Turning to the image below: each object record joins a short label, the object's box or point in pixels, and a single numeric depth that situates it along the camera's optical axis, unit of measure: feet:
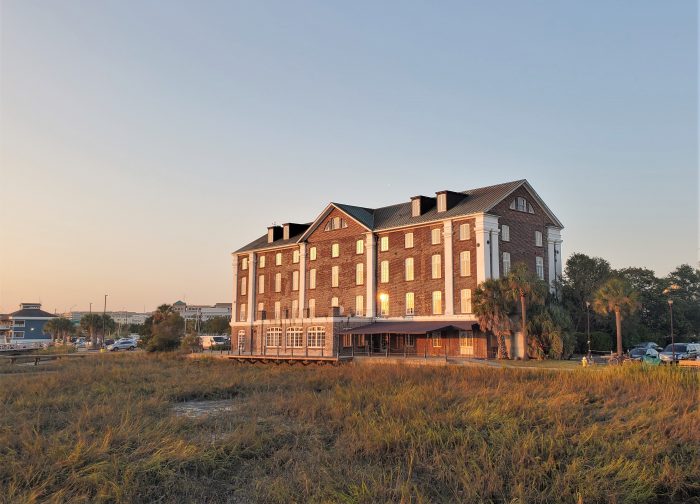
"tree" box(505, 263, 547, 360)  124.36
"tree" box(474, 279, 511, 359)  126.93
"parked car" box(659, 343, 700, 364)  123.85
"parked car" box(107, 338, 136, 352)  257.75
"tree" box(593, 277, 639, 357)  118.73
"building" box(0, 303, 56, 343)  386.73
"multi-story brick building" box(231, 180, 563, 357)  139.13
